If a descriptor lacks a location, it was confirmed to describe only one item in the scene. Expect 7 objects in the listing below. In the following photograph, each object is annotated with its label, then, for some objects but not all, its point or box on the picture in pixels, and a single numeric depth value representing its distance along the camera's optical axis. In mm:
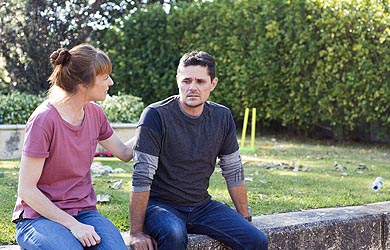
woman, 2986
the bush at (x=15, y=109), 8172
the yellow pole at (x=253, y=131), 9164
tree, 10945
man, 3408
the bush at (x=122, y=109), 8836
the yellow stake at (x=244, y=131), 9217
